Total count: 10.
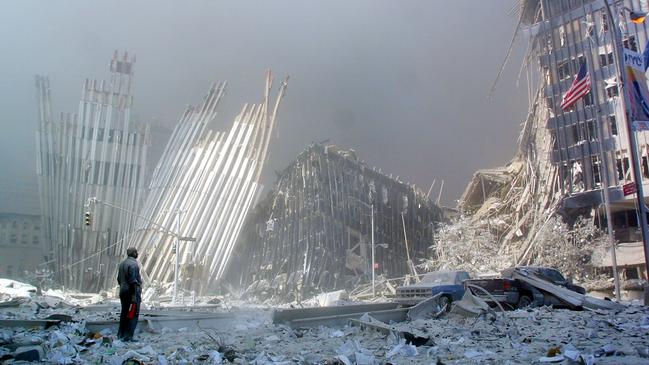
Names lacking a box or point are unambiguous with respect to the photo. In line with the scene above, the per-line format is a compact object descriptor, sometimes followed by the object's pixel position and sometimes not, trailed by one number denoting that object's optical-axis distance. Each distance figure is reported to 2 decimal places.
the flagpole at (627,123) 15.96
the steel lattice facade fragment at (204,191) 39.44
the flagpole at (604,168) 25.83
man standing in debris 9.66
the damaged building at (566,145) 35.03
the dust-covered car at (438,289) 16.39
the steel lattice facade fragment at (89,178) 41.50
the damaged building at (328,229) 40.72
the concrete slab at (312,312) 12.52
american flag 23.31
